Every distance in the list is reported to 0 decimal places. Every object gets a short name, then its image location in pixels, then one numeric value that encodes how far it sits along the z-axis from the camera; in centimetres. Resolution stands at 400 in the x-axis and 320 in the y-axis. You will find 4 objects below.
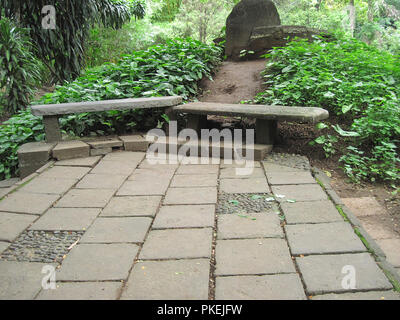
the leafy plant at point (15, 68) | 543
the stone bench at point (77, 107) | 369
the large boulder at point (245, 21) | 637
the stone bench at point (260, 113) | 337
